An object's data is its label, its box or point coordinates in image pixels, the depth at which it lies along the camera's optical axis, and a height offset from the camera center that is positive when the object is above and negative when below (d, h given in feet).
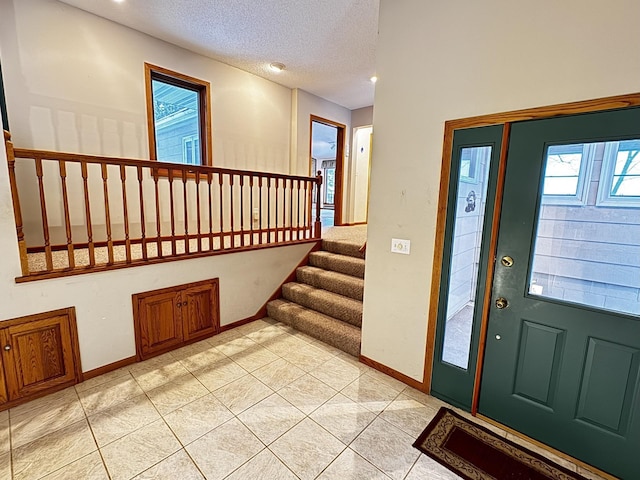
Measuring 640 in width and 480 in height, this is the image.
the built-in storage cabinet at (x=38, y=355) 6.64 -3.97
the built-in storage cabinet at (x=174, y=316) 8.65 -3.93
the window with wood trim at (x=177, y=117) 11.50 +3.26
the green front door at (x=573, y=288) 4.99 -1.61
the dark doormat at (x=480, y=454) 5.34 -4.96
